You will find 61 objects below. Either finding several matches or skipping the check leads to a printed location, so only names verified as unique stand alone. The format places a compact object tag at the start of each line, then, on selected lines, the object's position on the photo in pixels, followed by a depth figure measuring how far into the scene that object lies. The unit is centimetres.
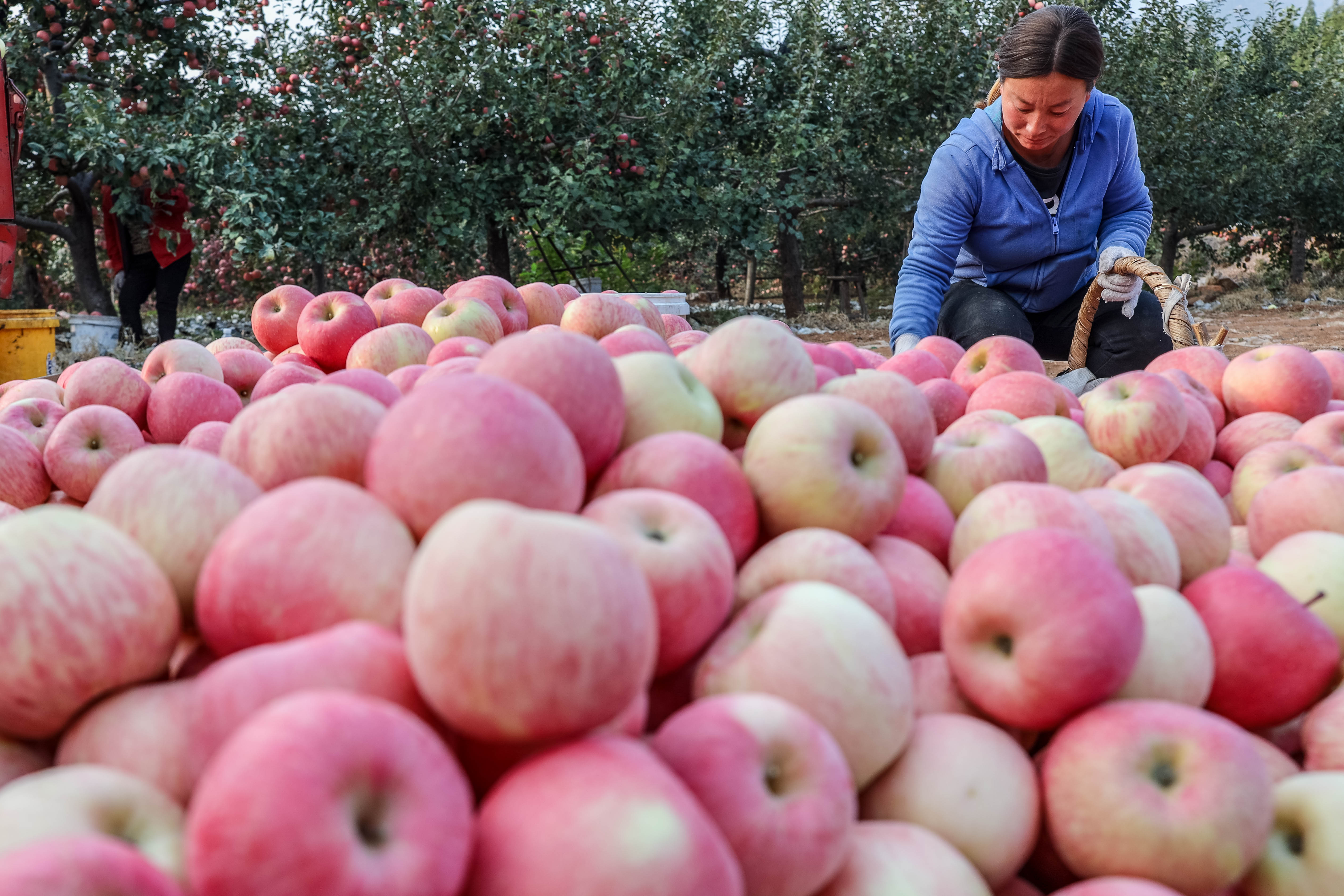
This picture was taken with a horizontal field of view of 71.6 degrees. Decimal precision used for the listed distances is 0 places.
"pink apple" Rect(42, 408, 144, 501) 161
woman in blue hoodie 322
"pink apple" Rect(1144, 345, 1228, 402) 208
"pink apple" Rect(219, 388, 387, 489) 104
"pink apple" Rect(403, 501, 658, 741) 67
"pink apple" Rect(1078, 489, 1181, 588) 118
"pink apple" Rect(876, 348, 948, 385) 205
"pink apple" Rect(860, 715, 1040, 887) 88
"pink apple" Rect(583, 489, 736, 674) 88
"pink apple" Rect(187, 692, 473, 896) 58
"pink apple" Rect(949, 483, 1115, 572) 113
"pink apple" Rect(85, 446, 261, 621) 93
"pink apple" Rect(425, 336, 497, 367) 176
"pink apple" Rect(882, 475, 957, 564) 127
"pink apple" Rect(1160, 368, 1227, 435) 190
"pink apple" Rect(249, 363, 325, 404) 181
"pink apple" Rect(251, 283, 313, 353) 243
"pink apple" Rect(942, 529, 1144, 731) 92
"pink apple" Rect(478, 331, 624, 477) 108
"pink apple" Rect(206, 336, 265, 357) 238
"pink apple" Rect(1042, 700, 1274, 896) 85
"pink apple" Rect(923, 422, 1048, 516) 134
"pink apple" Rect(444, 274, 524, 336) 232
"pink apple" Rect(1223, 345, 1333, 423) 192
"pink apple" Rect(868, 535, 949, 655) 112
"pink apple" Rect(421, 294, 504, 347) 214
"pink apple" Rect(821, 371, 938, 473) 136
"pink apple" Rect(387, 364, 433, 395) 158
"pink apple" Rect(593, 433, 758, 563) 106
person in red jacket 736
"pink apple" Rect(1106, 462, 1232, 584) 130
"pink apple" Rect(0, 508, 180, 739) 78
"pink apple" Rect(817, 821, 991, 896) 79
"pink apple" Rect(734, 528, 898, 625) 102
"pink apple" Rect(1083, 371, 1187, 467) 162
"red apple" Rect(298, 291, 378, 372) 218
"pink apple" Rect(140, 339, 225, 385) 205
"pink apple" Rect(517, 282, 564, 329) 248
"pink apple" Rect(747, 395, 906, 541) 113
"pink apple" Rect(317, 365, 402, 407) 140
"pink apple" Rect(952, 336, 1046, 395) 207
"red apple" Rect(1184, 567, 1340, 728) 107
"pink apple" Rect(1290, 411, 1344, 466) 172
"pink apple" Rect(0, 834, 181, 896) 56
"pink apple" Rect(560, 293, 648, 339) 203
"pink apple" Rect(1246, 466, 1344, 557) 139
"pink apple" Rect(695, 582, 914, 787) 88
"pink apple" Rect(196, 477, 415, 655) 81
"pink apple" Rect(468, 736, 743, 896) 62
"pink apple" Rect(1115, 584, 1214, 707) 100
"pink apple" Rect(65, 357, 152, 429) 186
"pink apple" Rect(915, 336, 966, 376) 235
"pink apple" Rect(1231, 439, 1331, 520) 161
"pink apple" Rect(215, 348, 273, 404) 212
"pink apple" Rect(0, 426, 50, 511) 159
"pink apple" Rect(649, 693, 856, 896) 74
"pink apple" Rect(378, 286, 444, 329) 238
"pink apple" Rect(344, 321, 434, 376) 198
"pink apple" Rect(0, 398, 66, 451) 177
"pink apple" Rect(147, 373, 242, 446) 179
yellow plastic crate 574
